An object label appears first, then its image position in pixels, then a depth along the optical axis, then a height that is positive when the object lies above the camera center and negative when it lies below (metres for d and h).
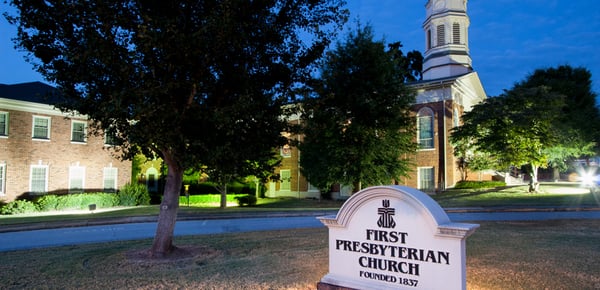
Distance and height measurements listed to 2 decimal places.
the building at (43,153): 26.23 +1.46
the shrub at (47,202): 26.05 -1.71
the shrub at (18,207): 24.38 -1.94
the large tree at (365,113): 21.38 +3.21
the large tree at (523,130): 25.50 +2.98
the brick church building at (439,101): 31.80 +6.00
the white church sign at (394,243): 4.79 -0.81
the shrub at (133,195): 30.33 -1.44
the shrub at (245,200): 31.89 -1.81
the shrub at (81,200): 26.54 -1.67
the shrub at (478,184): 29.75 -0.45
